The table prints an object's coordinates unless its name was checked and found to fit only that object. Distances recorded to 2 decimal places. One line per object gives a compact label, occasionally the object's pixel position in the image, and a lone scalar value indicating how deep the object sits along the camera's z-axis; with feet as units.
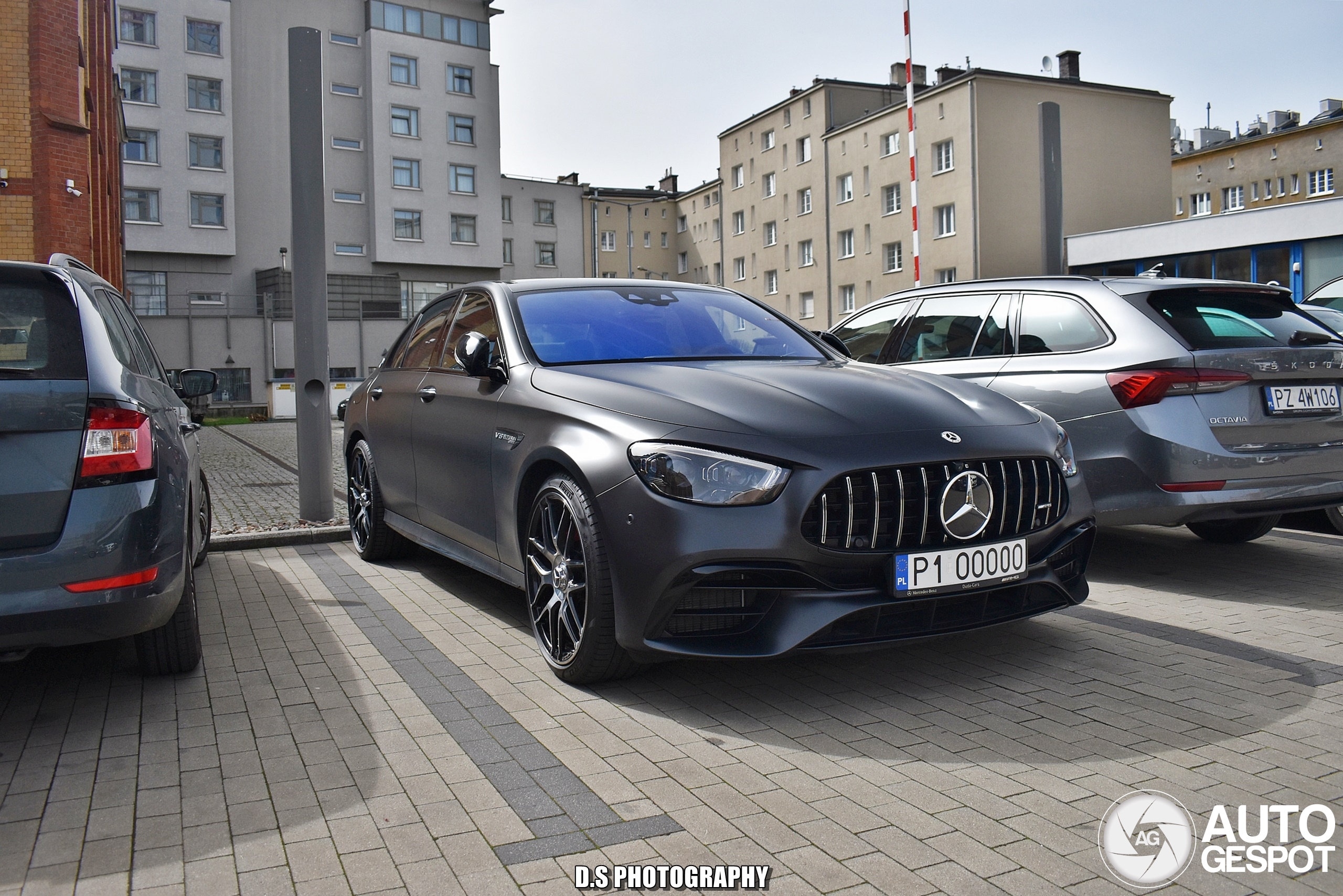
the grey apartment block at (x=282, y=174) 139.74
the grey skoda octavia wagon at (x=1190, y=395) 17.61
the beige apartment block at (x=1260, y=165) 213.05
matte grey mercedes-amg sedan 11.76
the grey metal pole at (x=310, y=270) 27.50
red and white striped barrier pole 54.65
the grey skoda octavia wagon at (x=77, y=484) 11.07
